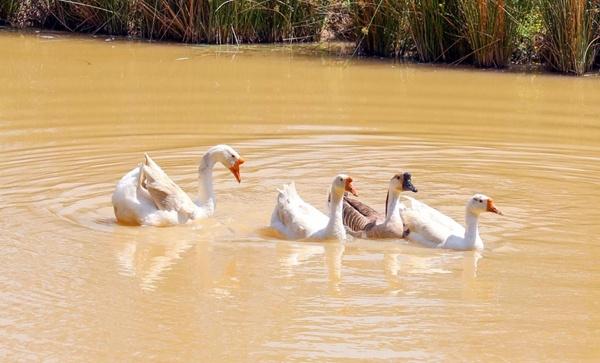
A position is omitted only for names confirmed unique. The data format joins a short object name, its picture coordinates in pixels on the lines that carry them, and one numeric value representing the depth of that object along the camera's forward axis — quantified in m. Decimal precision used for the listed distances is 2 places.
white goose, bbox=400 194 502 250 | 16.95
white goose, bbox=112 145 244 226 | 17.87
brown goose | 17.74
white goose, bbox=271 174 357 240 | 17.47
